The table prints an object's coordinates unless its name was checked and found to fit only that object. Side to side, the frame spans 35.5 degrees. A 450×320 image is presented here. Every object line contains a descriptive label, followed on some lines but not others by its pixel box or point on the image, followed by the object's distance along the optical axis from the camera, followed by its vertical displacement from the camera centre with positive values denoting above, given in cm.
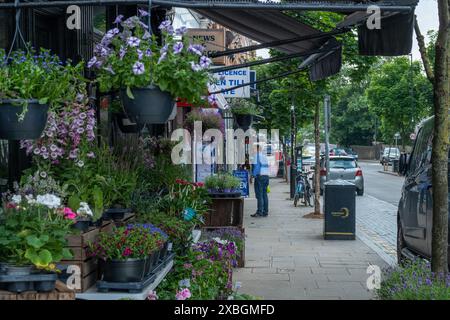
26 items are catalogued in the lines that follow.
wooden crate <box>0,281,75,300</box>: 399 -90
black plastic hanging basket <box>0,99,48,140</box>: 407 +12
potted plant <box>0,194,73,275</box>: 402 -55
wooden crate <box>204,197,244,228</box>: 1087 -117
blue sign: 1740 -96
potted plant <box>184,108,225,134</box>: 1268 +34
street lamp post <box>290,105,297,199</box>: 2580 -98
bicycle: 2303 -179
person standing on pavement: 1842 -115
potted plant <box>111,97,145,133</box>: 775 +17
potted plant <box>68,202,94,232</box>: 479 -54
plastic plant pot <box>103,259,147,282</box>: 464 -87
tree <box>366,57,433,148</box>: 5819 +347
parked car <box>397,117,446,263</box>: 831 -83
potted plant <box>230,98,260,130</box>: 1263 +44
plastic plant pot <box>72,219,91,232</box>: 479 -59
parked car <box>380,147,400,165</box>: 6939 -170
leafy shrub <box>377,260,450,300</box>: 482 -109
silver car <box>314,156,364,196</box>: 2888 -143
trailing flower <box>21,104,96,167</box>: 514 +2
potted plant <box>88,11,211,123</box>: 445 +44
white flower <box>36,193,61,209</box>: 436 -38
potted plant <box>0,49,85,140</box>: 407 +26
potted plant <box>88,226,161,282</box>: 464 -77
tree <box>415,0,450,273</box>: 549 -4
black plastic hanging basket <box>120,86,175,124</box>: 452 +22
